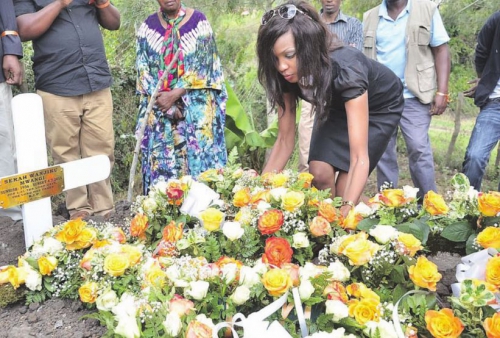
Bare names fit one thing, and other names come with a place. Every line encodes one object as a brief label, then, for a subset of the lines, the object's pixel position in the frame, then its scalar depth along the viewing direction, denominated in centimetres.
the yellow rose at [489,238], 185
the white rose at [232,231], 203
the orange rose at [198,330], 154
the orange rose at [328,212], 214
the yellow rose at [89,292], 187
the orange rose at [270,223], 206
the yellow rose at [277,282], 168
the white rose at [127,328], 155
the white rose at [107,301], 175
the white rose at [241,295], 170
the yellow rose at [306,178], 250
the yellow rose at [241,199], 231
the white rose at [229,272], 179
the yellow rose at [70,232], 212
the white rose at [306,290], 167
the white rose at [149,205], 233
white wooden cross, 230
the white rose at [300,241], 206
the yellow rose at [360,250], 185
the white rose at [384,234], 192
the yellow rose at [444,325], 155
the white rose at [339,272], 181
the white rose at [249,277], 176
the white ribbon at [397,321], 158
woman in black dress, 243
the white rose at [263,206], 219
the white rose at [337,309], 162
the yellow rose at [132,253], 196
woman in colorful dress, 375
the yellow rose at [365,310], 161
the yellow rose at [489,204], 197
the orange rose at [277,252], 189
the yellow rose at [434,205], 213
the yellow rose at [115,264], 189
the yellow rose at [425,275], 171
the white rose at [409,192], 219
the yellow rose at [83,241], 212
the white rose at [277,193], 224
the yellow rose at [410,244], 187
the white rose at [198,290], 170
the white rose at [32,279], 200
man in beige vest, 395
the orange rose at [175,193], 232
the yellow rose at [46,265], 201
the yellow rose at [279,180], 243
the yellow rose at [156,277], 179
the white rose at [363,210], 214
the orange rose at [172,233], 210
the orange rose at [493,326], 149
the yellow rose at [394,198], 213
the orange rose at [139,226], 223
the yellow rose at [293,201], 216
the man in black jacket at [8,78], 319
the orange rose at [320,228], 209
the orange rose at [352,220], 213
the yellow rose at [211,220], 212
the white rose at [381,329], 157
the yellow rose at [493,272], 165
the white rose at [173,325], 157
